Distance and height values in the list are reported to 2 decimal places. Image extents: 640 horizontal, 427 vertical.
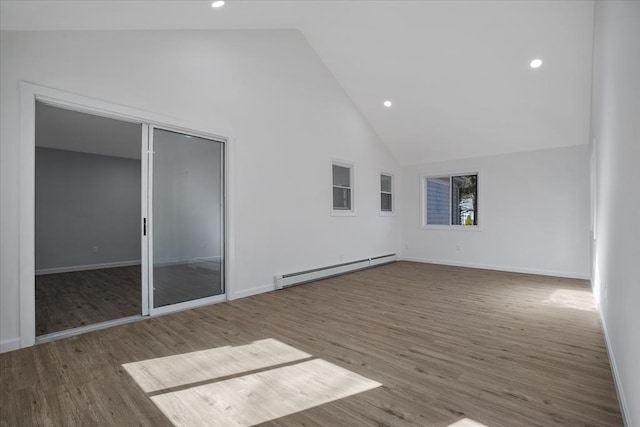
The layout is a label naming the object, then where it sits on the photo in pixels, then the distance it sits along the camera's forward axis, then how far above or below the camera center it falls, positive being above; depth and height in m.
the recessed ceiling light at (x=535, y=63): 4.52 +2.25
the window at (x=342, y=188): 6.22 +0.52
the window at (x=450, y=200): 7.15 +0.30
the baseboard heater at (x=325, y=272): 4.93 -1.11
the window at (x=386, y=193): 7.58 +0.50
